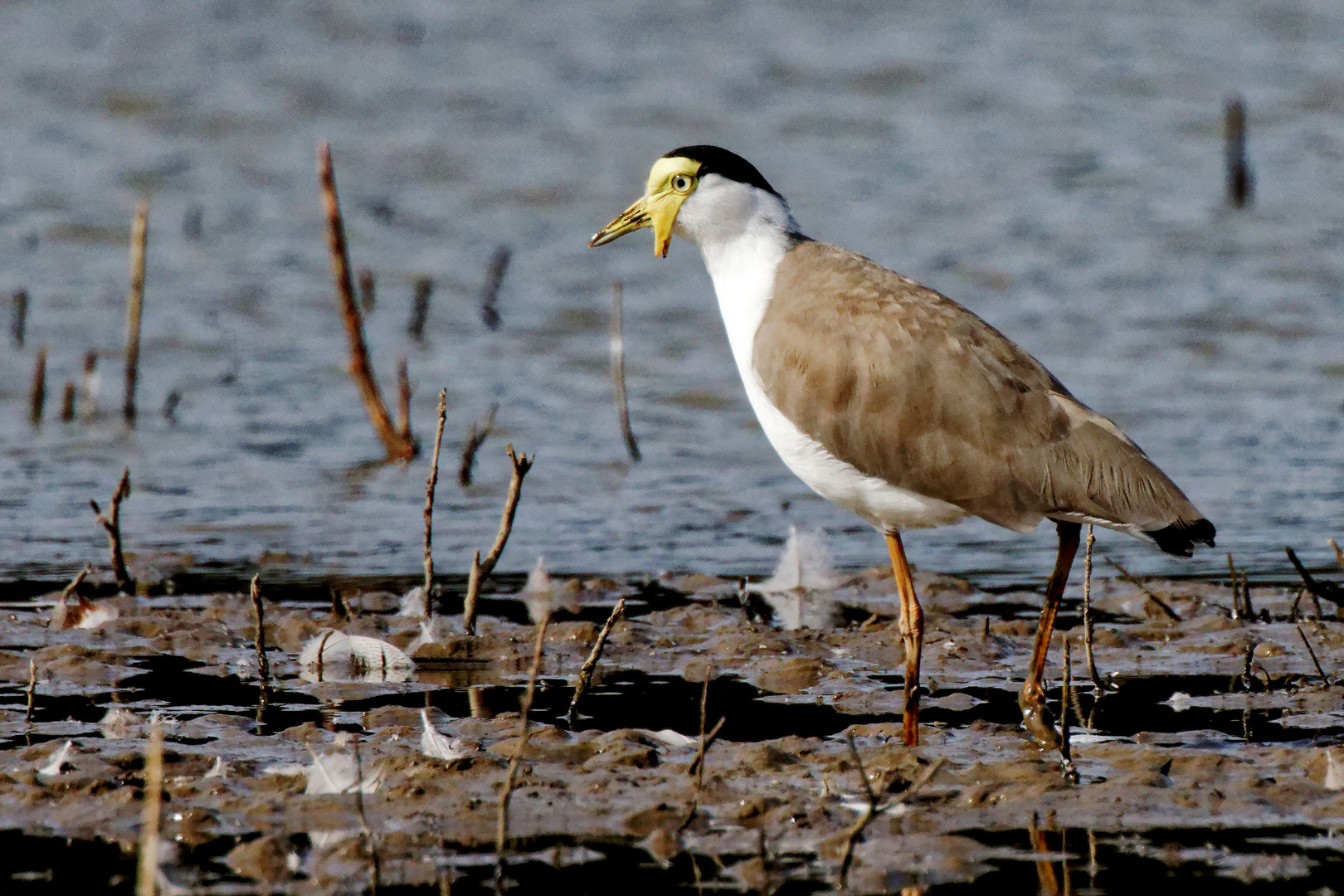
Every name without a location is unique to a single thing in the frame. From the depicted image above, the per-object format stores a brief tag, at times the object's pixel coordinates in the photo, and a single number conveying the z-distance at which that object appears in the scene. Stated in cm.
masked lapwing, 1061
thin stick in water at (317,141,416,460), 1681
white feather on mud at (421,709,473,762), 952
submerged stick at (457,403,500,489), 1773
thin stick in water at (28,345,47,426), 1934
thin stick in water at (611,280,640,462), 1781
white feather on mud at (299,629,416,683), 1162
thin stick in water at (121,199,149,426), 1844
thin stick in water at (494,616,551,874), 787
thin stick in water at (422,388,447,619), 1150
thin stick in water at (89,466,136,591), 1295
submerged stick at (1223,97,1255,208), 2833
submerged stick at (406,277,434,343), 2348
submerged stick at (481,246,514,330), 2444
